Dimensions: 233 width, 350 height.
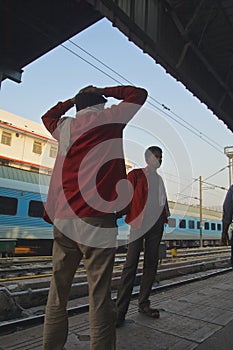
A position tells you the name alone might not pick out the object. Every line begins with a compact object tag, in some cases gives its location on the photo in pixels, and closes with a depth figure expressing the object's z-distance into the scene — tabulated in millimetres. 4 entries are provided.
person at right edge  3900
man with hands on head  1725
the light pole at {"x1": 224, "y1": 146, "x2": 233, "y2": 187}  19288
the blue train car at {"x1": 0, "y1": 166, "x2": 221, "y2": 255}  10586
